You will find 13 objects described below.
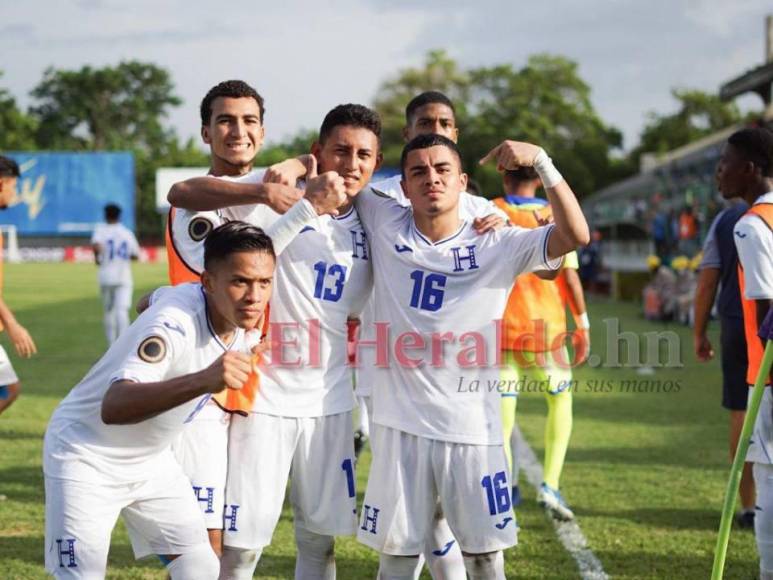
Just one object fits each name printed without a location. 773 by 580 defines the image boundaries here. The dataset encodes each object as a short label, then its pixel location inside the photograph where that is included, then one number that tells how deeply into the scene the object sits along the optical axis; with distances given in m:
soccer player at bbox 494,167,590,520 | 6.44
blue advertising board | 60.41
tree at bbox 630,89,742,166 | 87.80
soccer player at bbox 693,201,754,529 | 6.27
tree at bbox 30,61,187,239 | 97.06
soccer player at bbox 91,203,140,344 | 14.69
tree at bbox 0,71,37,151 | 79.69
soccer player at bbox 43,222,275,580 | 3.57
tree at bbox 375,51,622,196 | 80.94
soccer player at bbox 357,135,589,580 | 4.02
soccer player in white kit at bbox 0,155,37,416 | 6.65
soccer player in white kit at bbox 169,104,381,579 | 4.11
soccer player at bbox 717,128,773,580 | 4.36
